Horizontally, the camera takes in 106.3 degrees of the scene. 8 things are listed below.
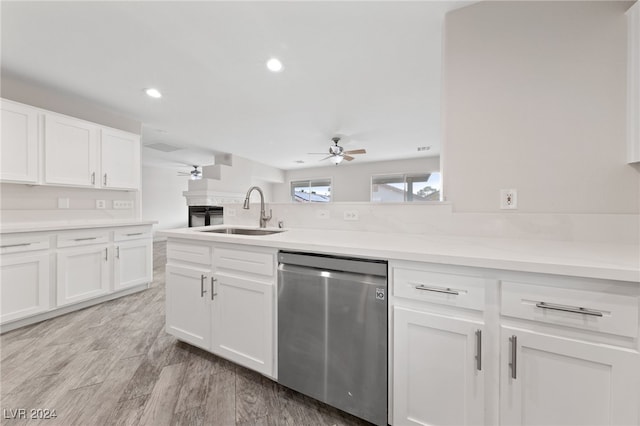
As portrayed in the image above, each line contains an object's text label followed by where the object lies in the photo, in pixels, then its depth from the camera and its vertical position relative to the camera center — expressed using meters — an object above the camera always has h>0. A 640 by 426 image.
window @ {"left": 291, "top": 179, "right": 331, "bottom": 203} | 7.68 +0.78
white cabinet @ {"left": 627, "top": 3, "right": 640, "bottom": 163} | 1.16 +0.63
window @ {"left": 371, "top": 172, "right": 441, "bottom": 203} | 6.44 +0.72
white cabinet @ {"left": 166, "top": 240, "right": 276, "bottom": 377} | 1.40 -0.57
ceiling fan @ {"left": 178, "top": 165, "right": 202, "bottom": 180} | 7.09 +1.17
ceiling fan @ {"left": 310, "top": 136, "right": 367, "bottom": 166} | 4.64 +1.17
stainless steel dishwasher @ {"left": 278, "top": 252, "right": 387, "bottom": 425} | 1.10 -0.59
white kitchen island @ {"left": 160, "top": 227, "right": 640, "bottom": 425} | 0.76 -0.43
